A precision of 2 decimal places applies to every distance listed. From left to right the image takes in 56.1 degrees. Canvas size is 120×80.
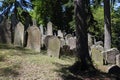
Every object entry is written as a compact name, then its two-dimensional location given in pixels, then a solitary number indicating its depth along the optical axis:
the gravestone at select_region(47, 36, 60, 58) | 4.77
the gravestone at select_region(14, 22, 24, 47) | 5.19
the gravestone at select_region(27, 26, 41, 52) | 5.04
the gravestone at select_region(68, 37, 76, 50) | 7.10
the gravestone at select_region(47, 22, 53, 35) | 7.48
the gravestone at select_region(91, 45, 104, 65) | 5.88
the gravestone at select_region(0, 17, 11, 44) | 5.17
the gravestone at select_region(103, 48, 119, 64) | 6.39
